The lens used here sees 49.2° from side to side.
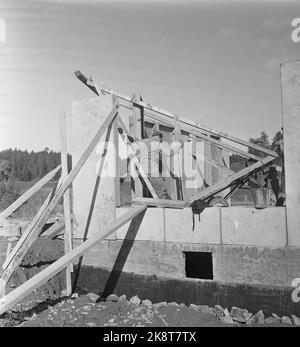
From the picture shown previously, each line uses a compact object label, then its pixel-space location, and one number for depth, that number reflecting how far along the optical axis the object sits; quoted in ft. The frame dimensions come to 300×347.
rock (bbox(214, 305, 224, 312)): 21.51
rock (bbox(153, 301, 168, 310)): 22.97
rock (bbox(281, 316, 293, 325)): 19.39
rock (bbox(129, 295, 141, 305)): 23.67
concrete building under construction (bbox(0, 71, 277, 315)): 17.57
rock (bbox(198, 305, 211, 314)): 21.67
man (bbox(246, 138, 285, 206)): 26.27
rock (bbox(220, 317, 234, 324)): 20.18
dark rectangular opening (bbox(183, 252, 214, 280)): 28.04
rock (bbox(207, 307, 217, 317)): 21.27
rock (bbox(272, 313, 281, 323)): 19.68
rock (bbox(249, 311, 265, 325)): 19.87
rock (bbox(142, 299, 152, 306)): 23.49
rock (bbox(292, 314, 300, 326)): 19.16
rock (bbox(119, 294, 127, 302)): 24.44
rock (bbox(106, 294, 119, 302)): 24.74
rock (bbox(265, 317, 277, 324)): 19.66
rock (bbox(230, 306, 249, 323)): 20.30
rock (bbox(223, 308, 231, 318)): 20.72
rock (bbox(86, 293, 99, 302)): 25.08
